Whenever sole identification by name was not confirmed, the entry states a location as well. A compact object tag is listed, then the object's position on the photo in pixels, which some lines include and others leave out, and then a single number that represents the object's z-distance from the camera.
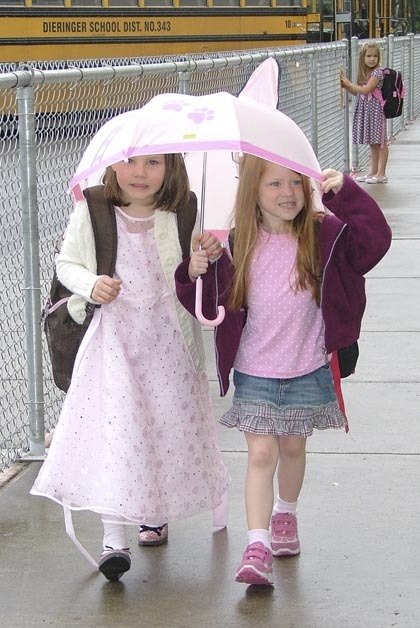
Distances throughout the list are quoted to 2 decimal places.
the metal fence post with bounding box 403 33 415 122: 20.89
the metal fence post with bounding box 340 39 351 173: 14.20
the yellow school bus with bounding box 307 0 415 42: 22.17
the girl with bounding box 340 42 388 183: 13.50
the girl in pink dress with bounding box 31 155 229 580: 3.78
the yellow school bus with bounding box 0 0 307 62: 16.80
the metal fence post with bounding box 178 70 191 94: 6.84
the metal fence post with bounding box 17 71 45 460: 4.77
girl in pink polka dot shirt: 3.75
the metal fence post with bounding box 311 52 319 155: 11.30
